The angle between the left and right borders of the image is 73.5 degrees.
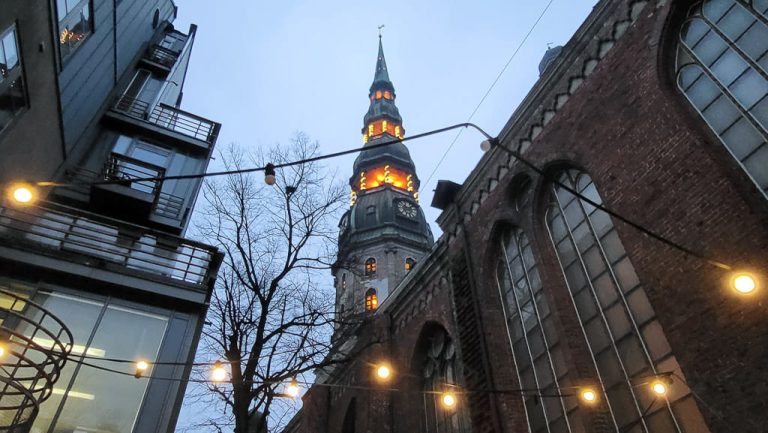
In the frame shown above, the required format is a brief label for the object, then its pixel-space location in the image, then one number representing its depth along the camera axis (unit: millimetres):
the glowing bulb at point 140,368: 8031
